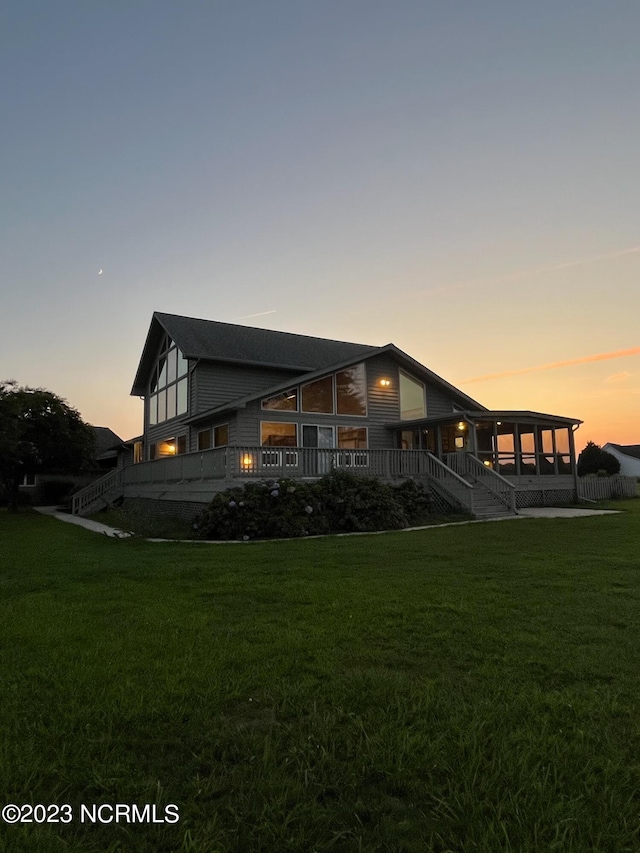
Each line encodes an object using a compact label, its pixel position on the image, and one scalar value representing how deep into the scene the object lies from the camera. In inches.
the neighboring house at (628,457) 2228.1
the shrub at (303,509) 453.7
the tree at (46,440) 867.4
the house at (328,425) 614.9
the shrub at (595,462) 1455.5
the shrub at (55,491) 1214.3
